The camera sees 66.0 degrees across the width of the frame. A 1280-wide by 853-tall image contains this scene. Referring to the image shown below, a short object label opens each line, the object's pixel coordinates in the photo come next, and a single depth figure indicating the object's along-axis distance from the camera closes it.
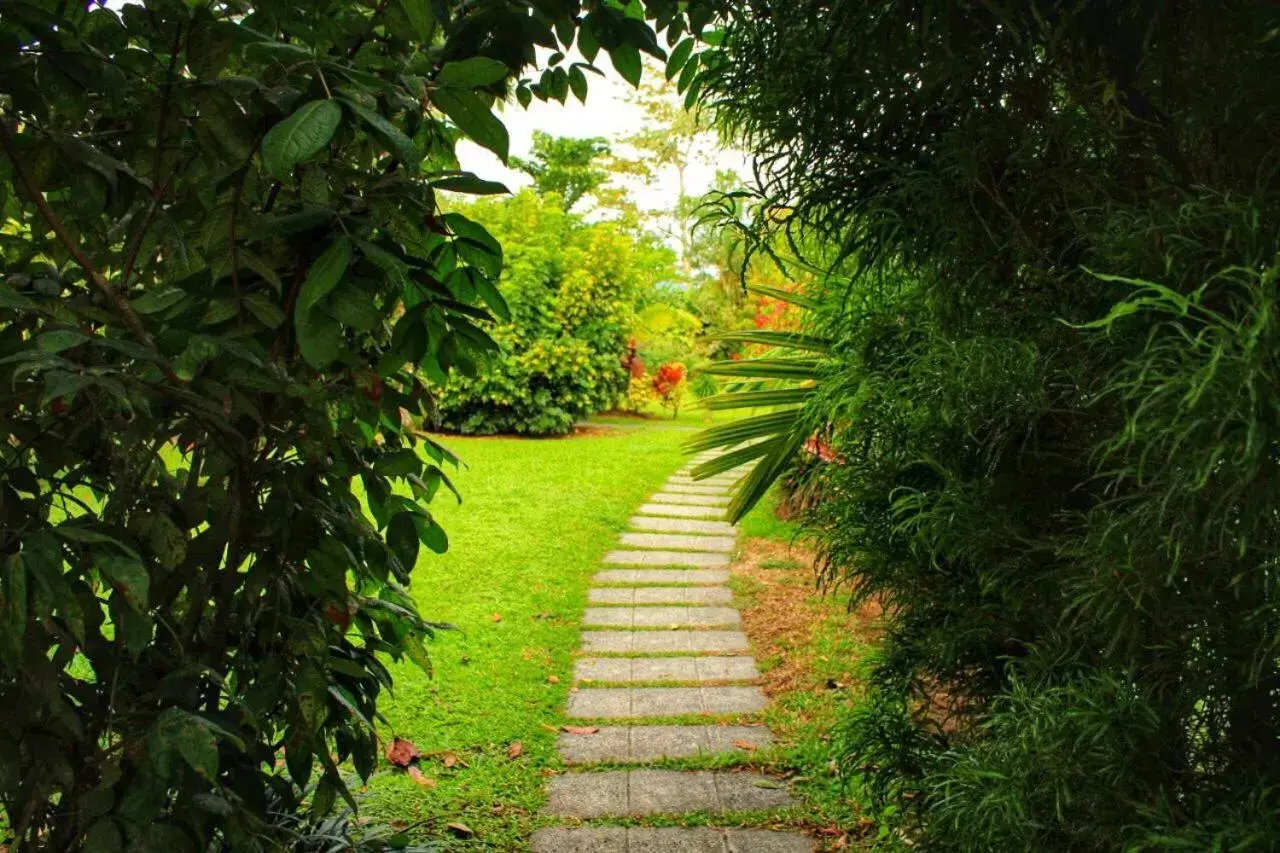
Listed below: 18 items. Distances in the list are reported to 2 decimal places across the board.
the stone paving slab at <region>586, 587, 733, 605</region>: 5.42
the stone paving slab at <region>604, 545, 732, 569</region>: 6.22
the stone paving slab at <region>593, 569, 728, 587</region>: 5.81
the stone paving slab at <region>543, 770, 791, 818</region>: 3.07
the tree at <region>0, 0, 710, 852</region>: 1.23
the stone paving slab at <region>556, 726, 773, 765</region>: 3.47
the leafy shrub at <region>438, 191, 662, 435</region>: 10.95
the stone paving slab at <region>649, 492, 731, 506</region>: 8.16
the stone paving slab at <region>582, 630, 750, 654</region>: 4.65
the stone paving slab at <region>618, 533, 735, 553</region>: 6.66
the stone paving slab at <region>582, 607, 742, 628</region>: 5.03
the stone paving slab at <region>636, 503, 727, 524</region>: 7.65
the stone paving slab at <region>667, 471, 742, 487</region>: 9.08
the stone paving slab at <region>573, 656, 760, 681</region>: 4.28
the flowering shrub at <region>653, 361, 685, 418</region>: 15.08
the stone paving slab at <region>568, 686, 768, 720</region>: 3.89
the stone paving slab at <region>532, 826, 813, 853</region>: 2.82
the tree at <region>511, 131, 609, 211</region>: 17.62
